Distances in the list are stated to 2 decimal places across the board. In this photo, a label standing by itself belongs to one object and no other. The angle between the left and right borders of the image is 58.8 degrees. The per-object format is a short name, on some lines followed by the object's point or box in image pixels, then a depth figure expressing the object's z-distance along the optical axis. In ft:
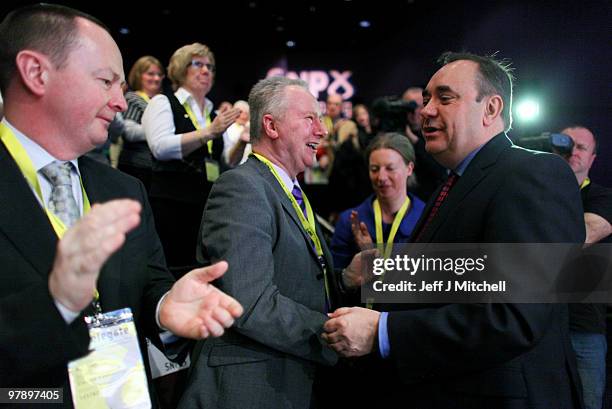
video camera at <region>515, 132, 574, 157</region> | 7.77
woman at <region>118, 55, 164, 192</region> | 10.96
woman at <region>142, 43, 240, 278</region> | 10.03
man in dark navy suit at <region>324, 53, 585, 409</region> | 4.80
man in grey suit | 5.70
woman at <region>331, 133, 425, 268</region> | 9.99
